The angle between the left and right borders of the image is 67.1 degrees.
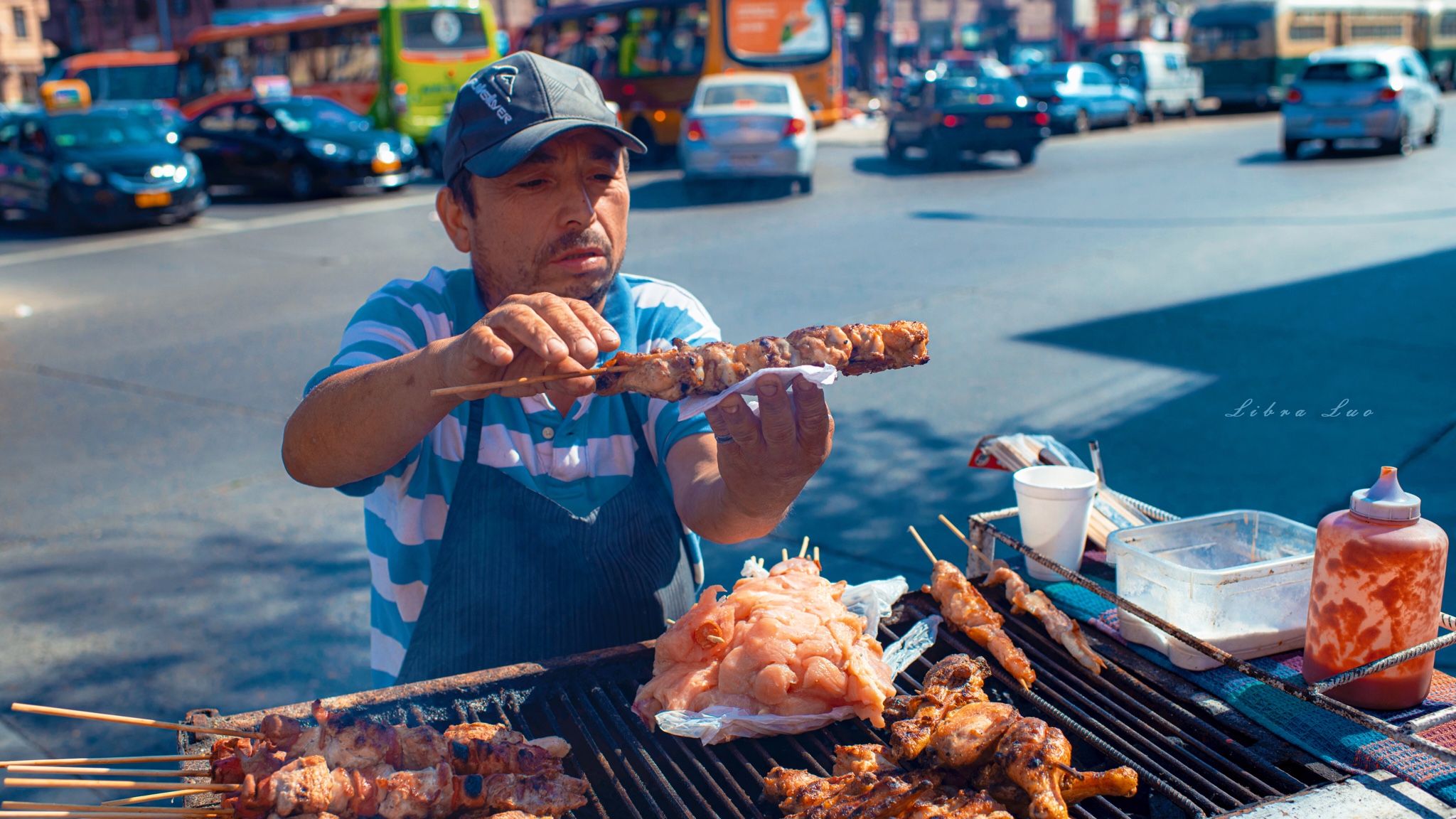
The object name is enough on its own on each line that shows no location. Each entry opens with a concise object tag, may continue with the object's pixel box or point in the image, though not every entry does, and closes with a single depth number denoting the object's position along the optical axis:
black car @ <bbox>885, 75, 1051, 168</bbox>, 19.47
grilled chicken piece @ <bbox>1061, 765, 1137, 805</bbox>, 1.97
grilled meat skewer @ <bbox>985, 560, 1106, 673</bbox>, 2.45
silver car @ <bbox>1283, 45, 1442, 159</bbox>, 19.05
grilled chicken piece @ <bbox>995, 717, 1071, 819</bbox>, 1.91
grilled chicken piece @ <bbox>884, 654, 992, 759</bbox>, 2.08
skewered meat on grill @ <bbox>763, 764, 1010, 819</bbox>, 1.93
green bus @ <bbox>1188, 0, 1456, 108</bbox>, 30.83
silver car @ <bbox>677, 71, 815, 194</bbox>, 16.73
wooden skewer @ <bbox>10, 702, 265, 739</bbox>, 1.69
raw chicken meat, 2.24
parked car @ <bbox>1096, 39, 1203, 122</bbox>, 29.25
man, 2.46
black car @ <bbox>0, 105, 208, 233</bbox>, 16.33
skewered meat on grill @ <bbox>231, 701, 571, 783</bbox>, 2.05
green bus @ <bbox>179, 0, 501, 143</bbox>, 22.45
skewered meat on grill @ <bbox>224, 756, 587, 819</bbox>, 1.93
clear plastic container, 2.41
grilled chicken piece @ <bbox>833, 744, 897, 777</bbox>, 2.07
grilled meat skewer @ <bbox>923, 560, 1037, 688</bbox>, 2.40
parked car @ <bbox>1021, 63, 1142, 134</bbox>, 26.08
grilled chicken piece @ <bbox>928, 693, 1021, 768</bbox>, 2.02
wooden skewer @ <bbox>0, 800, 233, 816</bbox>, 1.77
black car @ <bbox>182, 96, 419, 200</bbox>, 19.16
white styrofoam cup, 2.88
